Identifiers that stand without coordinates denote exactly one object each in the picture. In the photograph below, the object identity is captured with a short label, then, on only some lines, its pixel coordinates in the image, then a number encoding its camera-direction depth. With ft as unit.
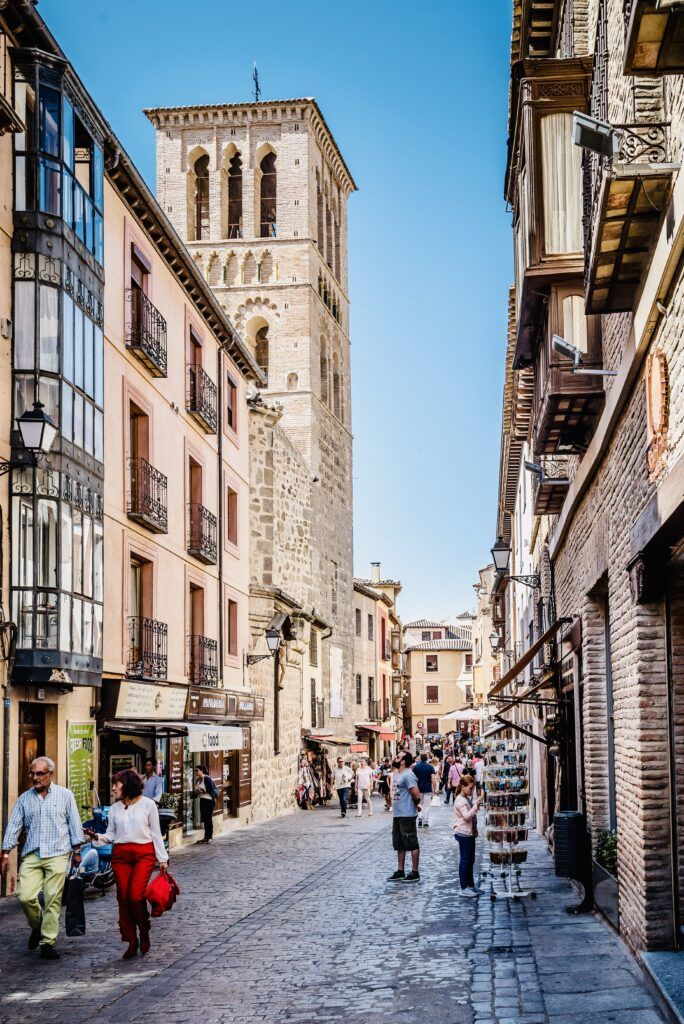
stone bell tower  176.14
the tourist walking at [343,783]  108.37
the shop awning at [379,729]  196.26
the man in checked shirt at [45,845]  35.40
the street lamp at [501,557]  92.89
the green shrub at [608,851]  36.96
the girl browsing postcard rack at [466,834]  50.01
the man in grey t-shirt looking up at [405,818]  53.47
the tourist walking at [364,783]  111.75
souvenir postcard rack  47.78
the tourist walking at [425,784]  85.42
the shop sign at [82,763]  59.88
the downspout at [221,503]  94.22
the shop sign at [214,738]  75.31
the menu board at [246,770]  99.35
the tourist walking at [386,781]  116.67
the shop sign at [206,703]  82.33
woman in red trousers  34.53
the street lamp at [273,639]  101.04
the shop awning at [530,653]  52.80
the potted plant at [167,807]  62.44
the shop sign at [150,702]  66.44
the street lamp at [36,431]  48.21
